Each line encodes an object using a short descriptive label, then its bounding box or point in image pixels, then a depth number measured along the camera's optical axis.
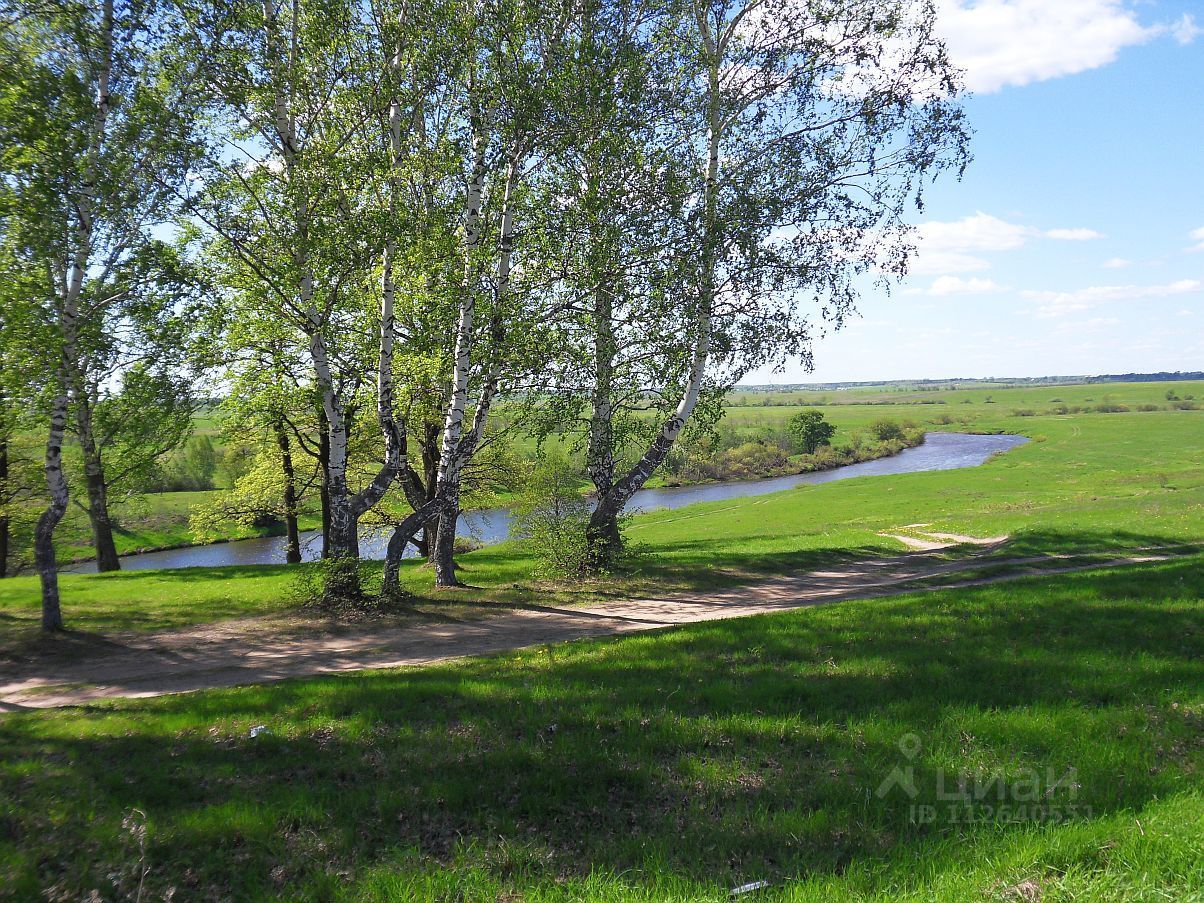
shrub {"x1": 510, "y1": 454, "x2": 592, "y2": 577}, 16.52
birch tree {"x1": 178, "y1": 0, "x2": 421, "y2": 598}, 12.17
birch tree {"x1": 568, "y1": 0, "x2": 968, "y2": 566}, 15.10
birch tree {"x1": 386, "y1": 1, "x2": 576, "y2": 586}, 13.41
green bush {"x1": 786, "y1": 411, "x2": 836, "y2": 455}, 97.75
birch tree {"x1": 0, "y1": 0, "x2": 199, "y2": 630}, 10.61
